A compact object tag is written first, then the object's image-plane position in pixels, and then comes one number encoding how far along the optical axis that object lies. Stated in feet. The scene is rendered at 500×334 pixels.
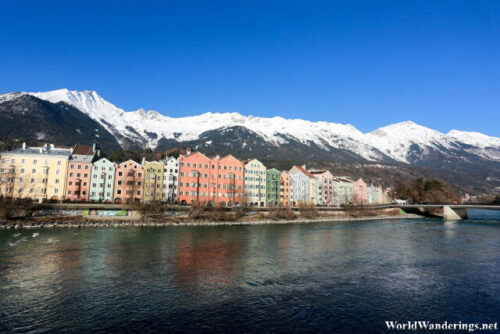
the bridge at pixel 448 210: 301.18
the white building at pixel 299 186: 357.63
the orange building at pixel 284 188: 344.24
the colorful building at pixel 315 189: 379.55
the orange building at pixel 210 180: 272.72
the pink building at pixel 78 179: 243.81
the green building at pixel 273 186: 324.60
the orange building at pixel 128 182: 251.62
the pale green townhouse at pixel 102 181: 249.75
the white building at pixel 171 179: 265.54
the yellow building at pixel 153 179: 260.15
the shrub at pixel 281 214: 239.50
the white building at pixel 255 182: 306.06
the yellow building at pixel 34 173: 225.35
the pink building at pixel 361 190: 443.32
